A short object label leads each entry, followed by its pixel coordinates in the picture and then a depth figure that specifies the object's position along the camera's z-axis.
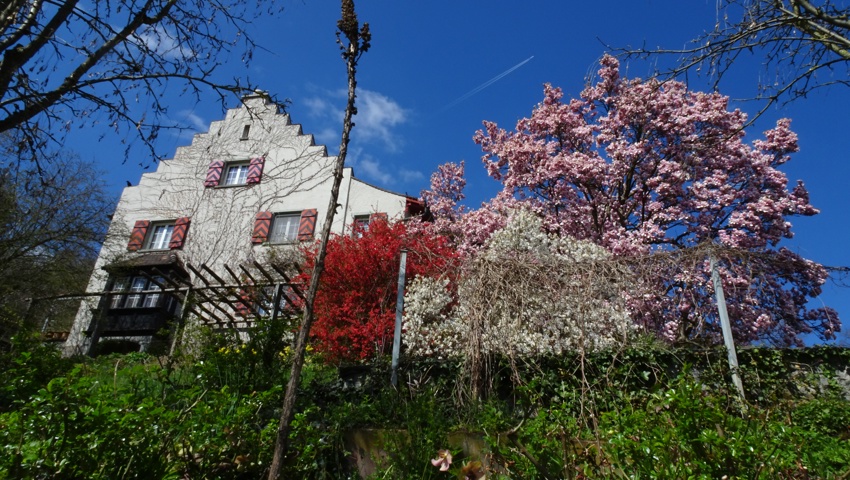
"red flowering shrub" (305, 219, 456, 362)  8.83
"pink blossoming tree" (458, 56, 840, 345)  10.84
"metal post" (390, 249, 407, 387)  5.72
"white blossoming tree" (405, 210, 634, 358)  5.61
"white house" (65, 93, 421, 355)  16.08
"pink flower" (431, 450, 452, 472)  2.63
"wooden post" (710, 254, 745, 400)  5.13
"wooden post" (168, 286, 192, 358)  5.51
